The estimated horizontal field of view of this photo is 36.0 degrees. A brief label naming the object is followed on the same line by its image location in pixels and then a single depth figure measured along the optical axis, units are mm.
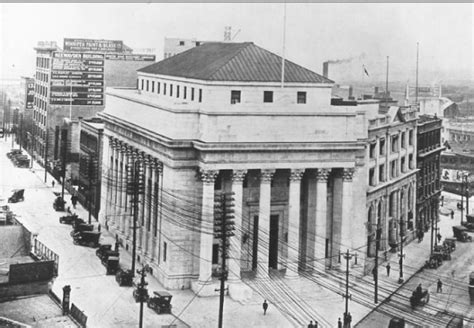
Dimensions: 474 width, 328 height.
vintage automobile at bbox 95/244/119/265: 61156
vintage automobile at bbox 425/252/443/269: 67375
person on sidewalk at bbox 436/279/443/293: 59550
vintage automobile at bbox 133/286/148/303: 49906
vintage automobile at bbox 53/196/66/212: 83000
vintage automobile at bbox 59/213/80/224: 76438
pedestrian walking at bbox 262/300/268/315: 50131
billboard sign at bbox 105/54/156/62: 117150
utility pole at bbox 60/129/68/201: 86138
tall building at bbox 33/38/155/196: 115250
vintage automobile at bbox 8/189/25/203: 85562
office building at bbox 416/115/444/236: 82088
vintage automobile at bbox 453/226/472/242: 81188
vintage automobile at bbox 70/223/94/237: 69688
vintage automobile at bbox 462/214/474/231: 87125
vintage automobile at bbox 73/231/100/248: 67500
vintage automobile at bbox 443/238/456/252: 74850
